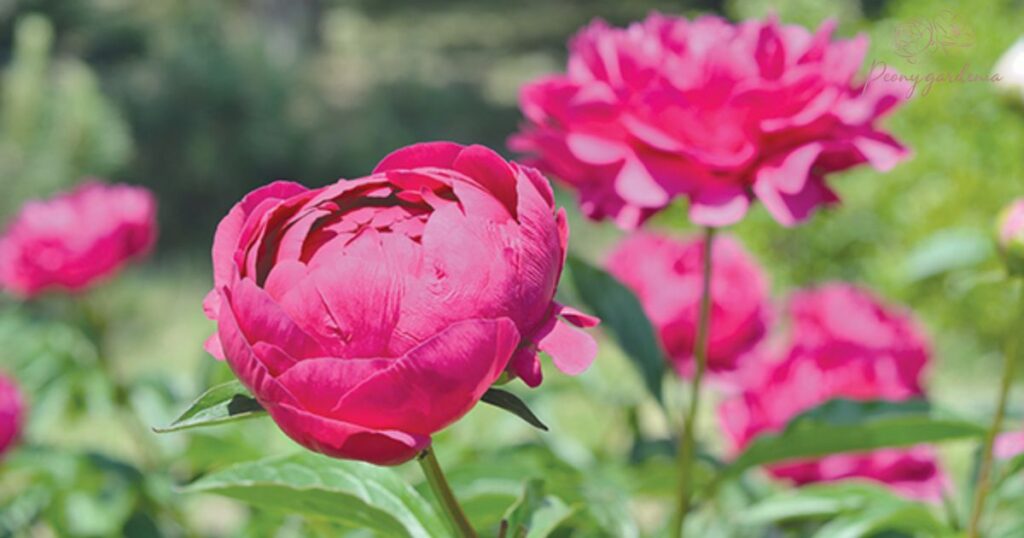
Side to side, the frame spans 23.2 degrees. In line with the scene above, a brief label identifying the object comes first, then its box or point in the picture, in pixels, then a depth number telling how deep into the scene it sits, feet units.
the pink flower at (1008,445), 3.42
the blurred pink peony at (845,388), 3.44
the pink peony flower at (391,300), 2.34
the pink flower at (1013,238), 2.92
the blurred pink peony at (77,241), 4.60
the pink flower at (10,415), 3.67
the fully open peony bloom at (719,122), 2.90
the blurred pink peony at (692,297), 3.59
